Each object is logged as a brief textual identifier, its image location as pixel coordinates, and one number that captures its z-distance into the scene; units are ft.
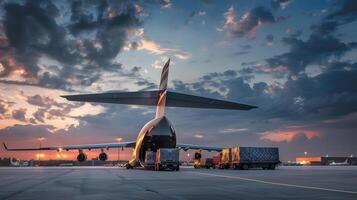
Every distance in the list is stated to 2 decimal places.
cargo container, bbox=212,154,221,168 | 211.74
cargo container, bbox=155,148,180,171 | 160.97
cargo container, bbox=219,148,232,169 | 193.64
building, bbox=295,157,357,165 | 586.25
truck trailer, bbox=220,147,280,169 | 178.72
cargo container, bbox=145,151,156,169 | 172.87
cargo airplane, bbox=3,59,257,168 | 123.13
